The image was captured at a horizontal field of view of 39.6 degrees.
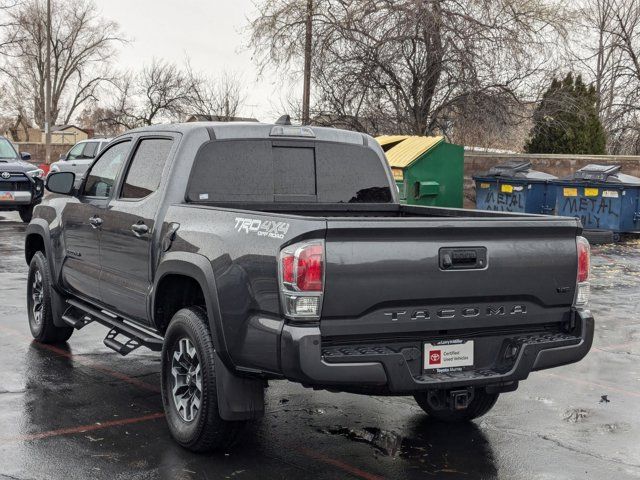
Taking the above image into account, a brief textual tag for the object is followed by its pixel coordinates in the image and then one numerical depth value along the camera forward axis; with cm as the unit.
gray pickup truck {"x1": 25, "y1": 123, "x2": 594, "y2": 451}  427
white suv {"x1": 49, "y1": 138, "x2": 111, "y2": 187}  2466
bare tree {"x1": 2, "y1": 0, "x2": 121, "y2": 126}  7662
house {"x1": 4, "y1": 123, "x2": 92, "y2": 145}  8358
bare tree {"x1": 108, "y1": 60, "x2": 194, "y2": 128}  5672
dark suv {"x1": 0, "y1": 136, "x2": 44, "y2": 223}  1892
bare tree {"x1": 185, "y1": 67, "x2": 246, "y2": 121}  5566
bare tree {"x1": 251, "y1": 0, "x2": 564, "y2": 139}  2234
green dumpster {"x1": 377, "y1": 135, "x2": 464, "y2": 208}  1752
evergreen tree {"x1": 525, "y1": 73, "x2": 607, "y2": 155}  2377
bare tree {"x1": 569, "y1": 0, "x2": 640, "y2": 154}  3597
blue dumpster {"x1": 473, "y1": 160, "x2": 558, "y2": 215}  1969
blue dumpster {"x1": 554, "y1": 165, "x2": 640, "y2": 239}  1825
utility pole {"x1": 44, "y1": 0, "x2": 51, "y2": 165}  4156
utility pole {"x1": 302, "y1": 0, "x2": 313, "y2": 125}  2255
